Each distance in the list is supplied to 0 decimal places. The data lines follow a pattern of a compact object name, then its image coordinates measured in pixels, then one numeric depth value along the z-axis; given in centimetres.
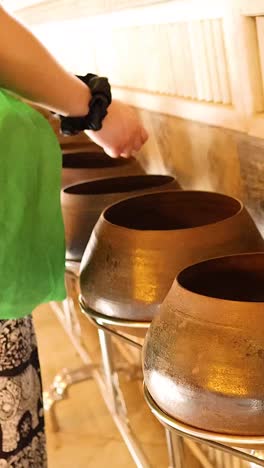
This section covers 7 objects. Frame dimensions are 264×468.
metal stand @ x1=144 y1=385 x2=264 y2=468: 62
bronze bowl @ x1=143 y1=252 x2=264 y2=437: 61
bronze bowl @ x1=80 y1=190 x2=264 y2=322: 81
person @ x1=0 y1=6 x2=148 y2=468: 96
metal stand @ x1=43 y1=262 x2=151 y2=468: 165
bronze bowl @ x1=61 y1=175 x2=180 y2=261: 111
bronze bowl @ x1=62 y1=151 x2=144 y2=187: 133
